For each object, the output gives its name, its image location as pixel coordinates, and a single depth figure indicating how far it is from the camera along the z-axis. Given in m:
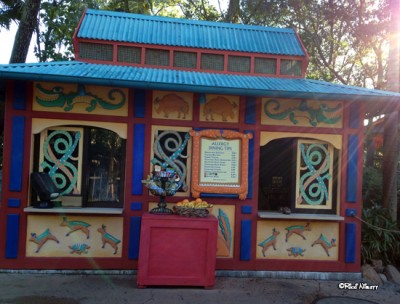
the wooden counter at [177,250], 4.72
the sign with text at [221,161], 5.48
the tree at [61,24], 10.55
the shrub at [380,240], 6.23
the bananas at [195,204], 4.97
